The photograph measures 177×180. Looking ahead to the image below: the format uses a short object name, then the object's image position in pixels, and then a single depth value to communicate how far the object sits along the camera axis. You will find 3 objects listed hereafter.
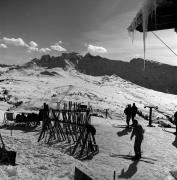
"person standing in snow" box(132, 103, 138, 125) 12.02
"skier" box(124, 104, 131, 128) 11.84
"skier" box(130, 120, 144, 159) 7.10
